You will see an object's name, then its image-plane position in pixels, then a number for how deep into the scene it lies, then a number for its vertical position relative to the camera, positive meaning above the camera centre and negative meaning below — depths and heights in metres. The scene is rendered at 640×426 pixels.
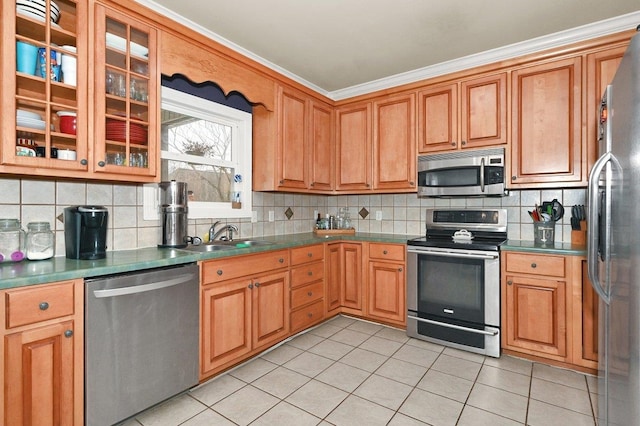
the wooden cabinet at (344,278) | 3.32 -0.68
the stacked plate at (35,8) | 1.60 +1.02
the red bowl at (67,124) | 1.78 +0.48
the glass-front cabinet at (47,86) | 1.57 +0.66
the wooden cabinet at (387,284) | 3.08 -0.70
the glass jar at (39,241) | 1.76 -0.16
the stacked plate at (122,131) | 1.94 +0.49
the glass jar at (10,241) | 1.69 -0.15
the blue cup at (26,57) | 1.61 +0.77
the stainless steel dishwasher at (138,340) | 1.59 -0.69
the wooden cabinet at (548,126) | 2.48 +0.69
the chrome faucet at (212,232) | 2.73 -0.17
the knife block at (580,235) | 2.57 -0.18
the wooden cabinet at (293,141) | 3.08 +0.70
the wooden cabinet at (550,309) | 2.29 -0.71
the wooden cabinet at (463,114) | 2.79 +0.88
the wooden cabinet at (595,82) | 2.38 +0.96
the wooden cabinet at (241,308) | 2.13 -0.70
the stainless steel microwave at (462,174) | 2.78 +0.35
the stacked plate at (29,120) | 1.61 +0.46
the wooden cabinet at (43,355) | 1.35 -0.63
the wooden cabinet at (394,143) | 3.23 +0.71
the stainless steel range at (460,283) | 2.57 -0.60
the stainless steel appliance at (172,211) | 2.30 +0.01
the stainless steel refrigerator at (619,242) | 1.07 -0.11
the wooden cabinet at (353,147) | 3.51 +0.72
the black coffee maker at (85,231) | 1.81 -0.11
